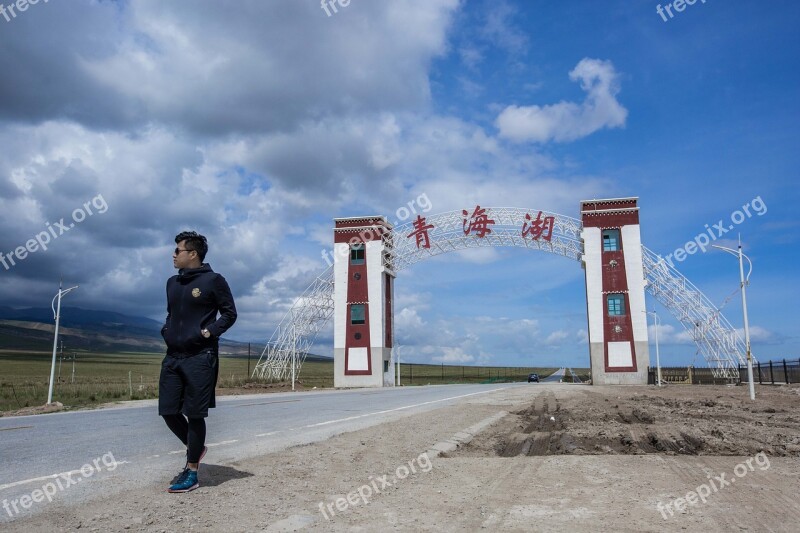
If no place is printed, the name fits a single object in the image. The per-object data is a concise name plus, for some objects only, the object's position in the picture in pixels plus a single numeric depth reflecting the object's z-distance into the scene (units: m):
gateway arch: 44.34
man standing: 5.28
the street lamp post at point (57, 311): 23.55
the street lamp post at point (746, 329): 23.32
